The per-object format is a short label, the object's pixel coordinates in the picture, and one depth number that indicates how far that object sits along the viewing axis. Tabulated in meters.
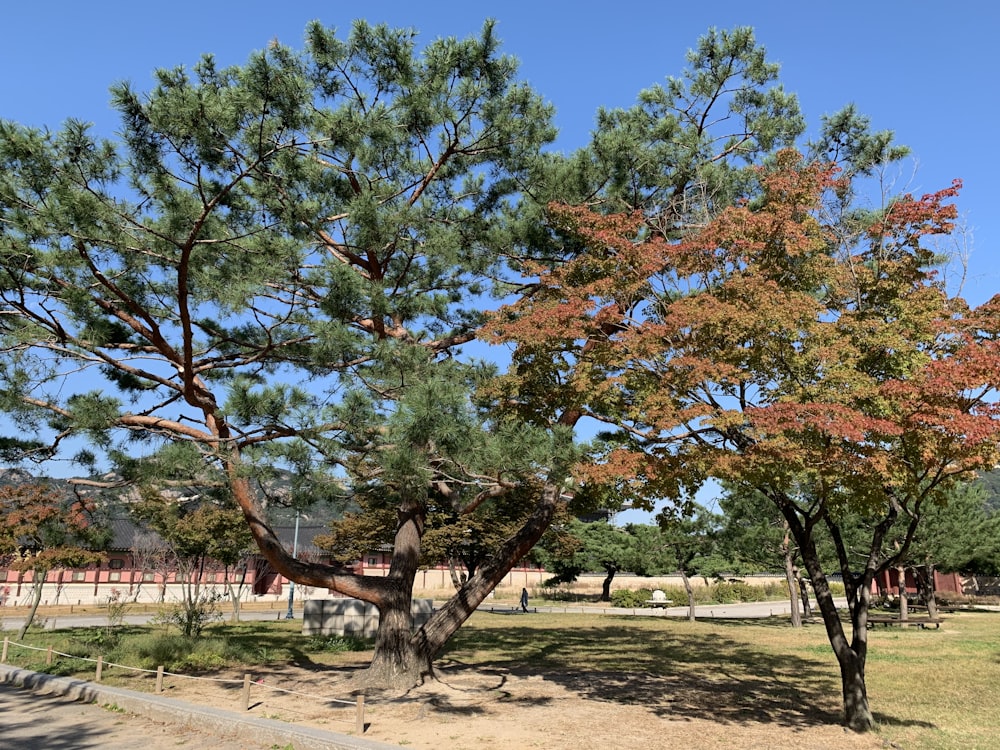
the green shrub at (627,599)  36.22
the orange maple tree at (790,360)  6.54
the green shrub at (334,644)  15.58
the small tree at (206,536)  23.12
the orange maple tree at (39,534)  14.10
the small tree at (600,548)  37.84
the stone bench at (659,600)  37.66
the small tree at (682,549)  25.73
